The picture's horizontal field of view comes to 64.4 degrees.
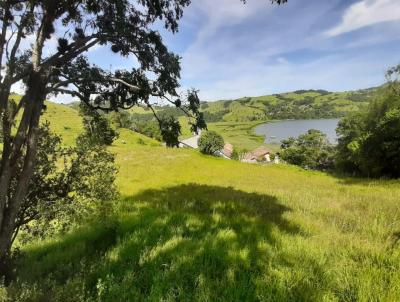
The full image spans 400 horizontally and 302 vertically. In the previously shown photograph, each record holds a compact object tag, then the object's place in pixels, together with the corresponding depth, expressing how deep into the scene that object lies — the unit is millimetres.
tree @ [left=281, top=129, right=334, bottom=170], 112062
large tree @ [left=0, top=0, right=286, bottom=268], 6750
